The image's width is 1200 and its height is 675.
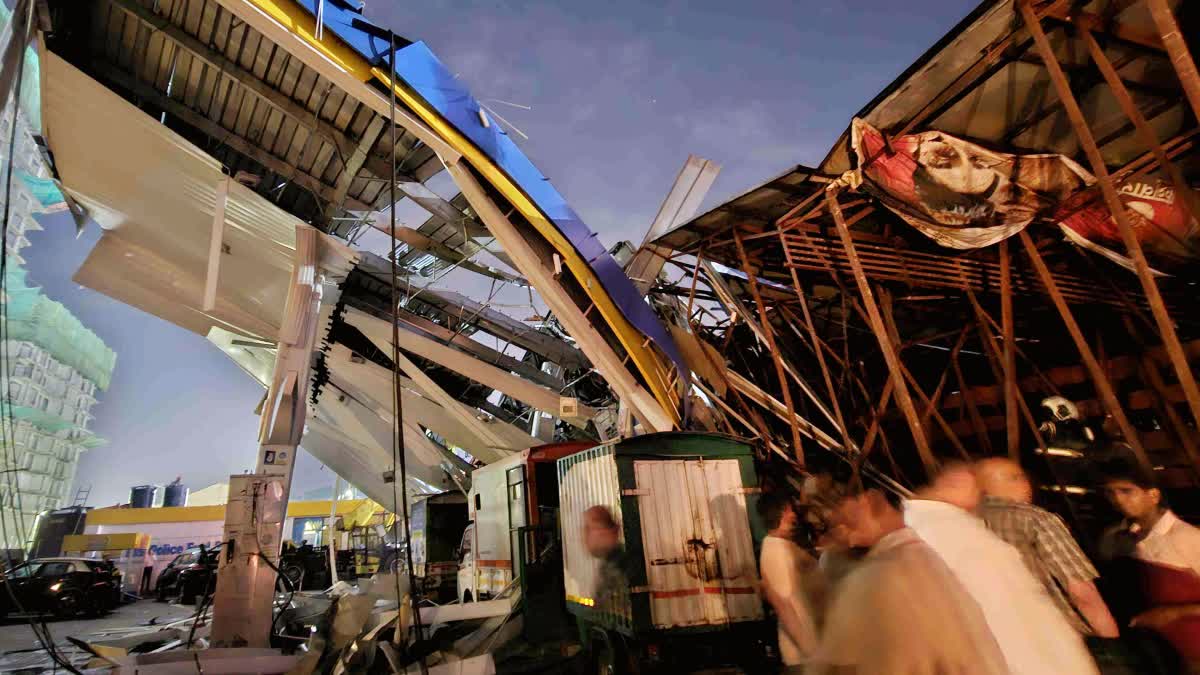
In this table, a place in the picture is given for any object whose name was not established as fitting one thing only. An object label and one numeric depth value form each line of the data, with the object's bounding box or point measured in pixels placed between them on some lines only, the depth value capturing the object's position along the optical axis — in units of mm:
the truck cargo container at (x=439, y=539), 12008
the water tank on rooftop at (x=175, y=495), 31094
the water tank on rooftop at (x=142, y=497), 30906
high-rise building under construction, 32750
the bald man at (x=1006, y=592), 2406
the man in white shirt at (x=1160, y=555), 2885
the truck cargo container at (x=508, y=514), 8156
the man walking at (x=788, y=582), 3604
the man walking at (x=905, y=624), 1704
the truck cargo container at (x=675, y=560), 5395
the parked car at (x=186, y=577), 15656
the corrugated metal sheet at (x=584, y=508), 5754
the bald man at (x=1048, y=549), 2957
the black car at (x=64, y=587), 12144
